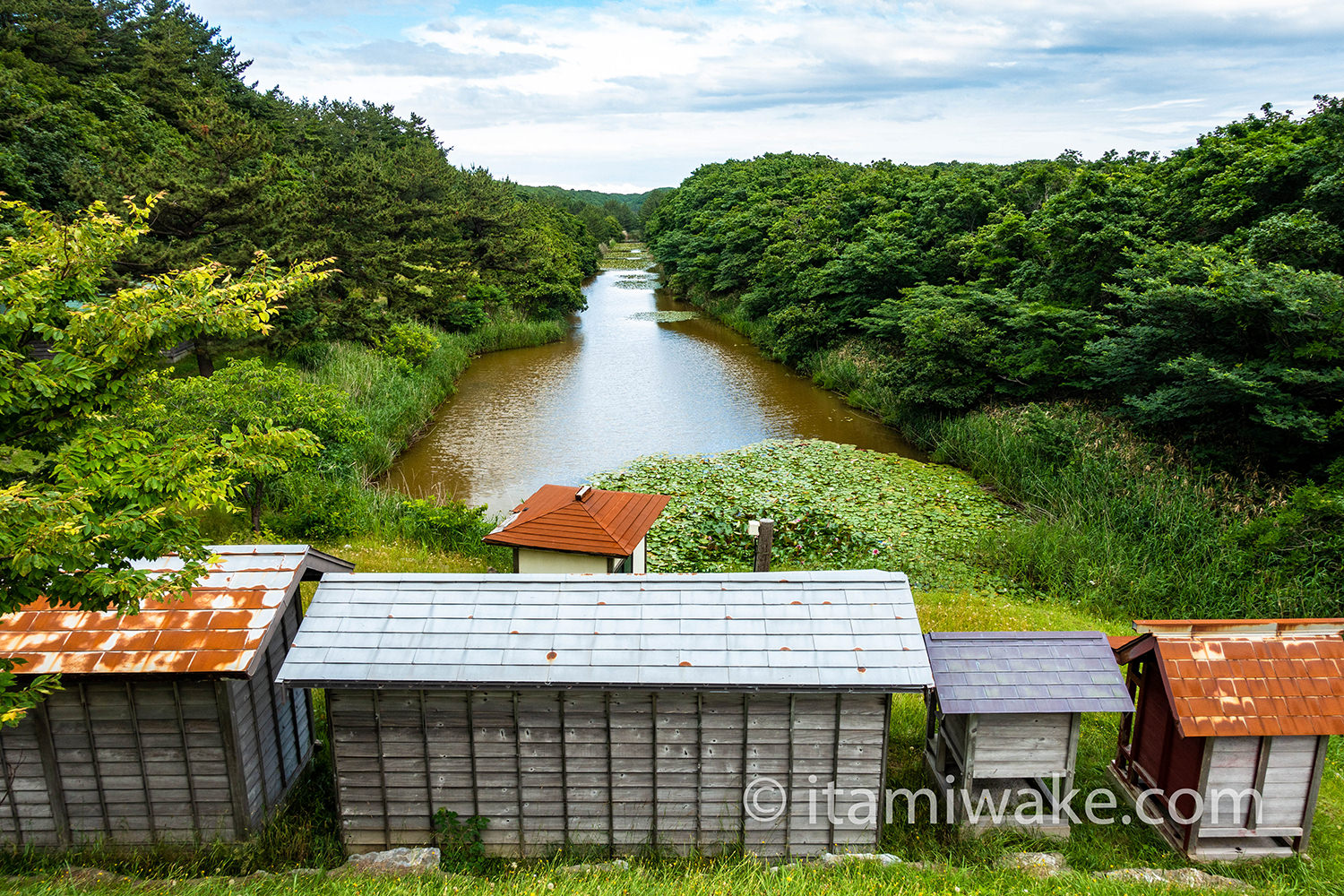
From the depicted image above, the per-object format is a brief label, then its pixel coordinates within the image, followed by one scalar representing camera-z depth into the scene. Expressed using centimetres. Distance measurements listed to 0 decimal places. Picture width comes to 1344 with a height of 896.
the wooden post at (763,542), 1100
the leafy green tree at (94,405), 533
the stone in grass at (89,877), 641
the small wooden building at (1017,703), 696
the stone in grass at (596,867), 664
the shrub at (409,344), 2656
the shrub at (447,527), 1460
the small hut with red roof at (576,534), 1065
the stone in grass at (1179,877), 658
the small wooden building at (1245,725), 674
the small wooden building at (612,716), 666
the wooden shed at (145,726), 669
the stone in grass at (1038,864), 671
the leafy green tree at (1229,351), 1300
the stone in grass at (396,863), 671
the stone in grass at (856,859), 682
